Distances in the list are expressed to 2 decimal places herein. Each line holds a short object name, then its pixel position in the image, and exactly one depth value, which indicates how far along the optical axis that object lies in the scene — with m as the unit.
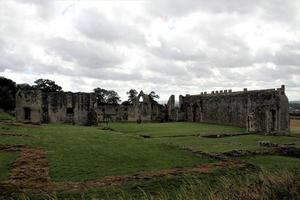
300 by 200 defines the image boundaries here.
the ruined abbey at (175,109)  21.83
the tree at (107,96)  53.58
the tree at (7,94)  39.64
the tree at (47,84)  49.04
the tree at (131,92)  51.63
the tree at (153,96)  51.48
